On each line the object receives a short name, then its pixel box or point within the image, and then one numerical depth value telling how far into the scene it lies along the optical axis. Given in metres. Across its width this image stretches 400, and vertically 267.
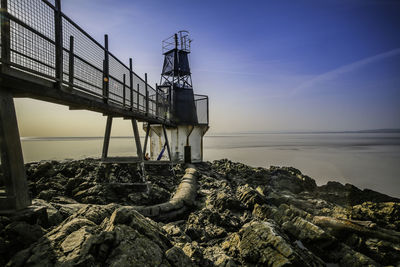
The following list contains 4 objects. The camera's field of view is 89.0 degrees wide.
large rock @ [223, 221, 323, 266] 3.70
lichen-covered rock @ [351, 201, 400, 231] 7.00
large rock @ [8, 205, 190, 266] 2.54
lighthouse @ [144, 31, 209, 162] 16.61
